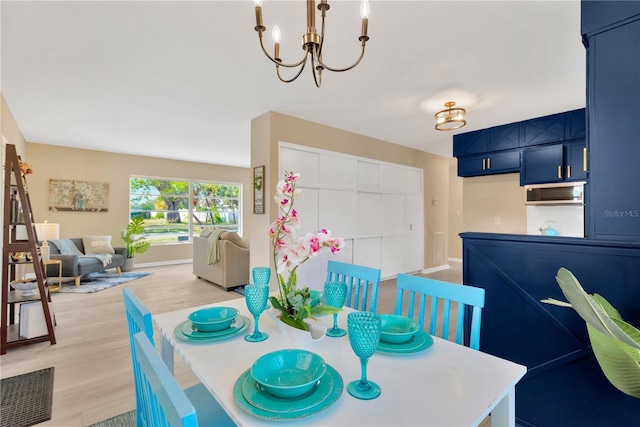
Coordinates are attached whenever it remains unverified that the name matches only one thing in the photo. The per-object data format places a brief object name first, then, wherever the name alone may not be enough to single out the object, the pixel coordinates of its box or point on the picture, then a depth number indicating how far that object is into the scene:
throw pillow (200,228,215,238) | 5.28
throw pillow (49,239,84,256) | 5.00
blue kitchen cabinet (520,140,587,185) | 3.86
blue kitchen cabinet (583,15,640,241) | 1.42
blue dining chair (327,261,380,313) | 1.70
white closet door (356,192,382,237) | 4.85
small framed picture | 3.79
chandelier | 1.24
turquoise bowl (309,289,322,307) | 1.44
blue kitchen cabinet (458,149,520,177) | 4.44
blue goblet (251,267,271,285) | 1.41
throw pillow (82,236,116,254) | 5.50
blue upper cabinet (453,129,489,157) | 4.70
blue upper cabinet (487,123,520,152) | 4.35
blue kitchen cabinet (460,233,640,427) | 1.41
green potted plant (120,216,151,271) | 5.98
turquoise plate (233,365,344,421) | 0.72
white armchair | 4.59
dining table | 0.73
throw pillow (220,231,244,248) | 4.80
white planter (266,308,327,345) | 1.09
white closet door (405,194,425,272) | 5.74
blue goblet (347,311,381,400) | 0.78
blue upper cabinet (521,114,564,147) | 3.93
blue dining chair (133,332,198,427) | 0.51
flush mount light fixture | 3.35
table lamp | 4.13
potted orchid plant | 1.07
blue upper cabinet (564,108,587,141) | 3.75
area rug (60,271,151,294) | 4.56
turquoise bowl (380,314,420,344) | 1.11
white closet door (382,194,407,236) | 5.27
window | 6.72
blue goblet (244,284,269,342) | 1.20
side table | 4.35
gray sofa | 4.64
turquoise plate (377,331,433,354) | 1.05
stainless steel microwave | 3.89
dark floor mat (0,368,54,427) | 1.74
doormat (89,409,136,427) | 1.70
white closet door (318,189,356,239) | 4.30
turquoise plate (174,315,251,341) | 1.17
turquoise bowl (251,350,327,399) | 0.78
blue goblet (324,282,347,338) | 1.35
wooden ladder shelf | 2.50
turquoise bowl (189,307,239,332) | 1.23
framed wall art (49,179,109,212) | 5.59
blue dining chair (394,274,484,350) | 1.27
